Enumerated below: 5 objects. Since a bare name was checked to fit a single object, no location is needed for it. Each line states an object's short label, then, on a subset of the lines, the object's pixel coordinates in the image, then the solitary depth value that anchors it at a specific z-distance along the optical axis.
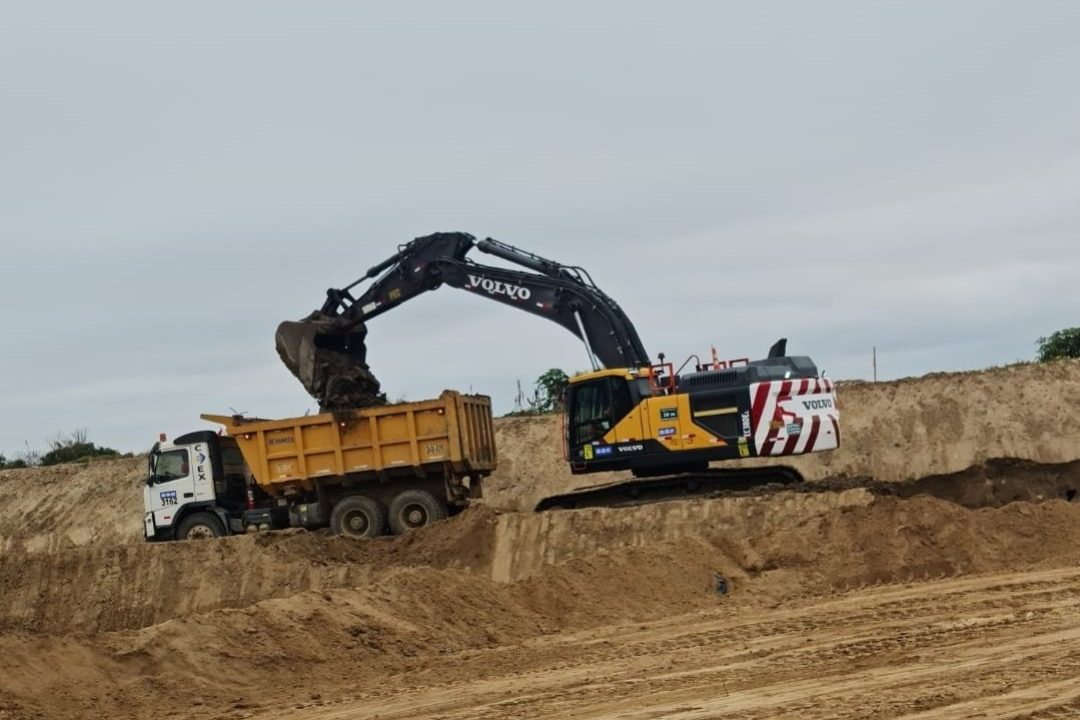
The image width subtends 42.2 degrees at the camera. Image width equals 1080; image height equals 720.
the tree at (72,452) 42.41
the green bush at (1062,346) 38.75
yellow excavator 22.34
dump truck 23.61
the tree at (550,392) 38.41
